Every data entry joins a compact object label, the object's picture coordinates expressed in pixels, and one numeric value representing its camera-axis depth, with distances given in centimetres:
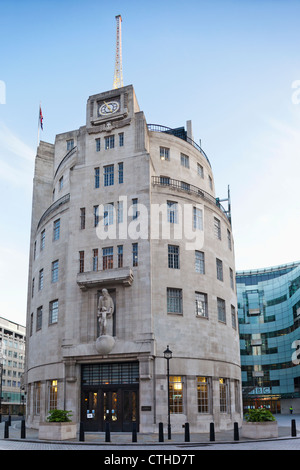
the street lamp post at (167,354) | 3028
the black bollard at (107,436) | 2558
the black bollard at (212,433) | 2548
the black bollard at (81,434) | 2608
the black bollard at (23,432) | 2827
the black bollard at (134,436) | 2525
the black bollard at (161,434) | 2527
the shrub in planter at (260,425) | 2705
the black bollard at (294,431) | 2784
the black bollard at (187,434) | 2555
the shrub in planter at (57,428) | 2695
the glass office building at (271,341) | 8994
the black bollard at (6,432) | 2836
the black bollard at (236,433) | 2583
